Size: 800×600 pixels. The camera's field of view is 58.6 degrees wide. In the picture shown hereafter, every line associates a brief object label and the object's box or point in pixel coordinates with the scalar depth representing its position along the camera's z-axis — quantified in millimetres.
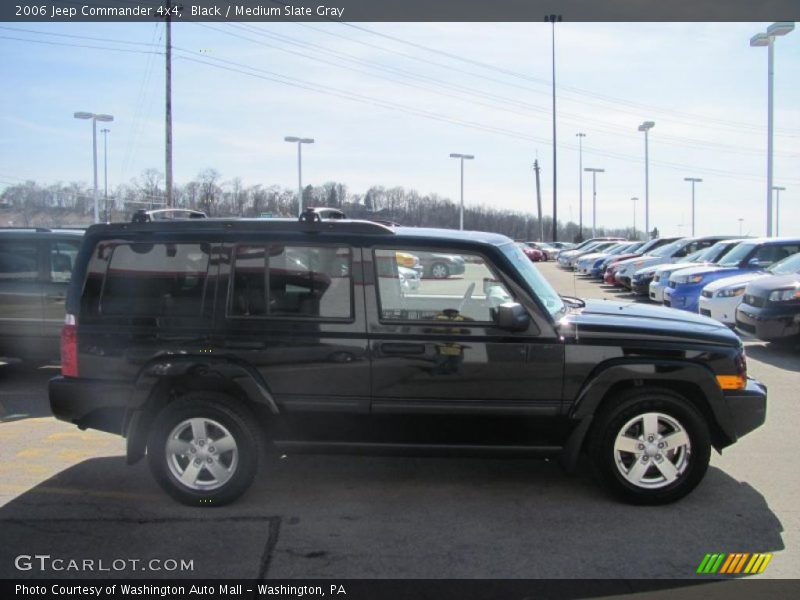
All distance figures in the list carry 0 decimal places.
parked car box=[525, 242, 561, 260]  50909
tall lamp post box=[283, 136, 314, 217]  34969
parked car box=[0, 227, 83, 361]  8258
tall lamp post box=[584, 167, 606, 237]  63994
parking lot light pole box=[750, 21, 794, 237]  25162
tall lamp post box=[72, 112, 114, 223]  35969
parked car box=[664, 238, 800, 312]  13735
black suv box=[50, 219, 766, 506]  4582
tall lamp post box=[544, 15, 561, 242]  14674
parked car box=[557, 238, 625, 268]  36875
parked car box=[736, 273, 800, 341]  10062
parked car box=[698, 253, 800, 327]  11805
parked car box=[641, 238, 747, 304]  16141
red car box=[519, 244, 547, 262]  47634
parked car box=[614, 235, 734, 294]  20688
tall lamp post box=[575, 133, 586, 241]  64125
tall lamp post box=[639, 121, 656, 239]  46622
